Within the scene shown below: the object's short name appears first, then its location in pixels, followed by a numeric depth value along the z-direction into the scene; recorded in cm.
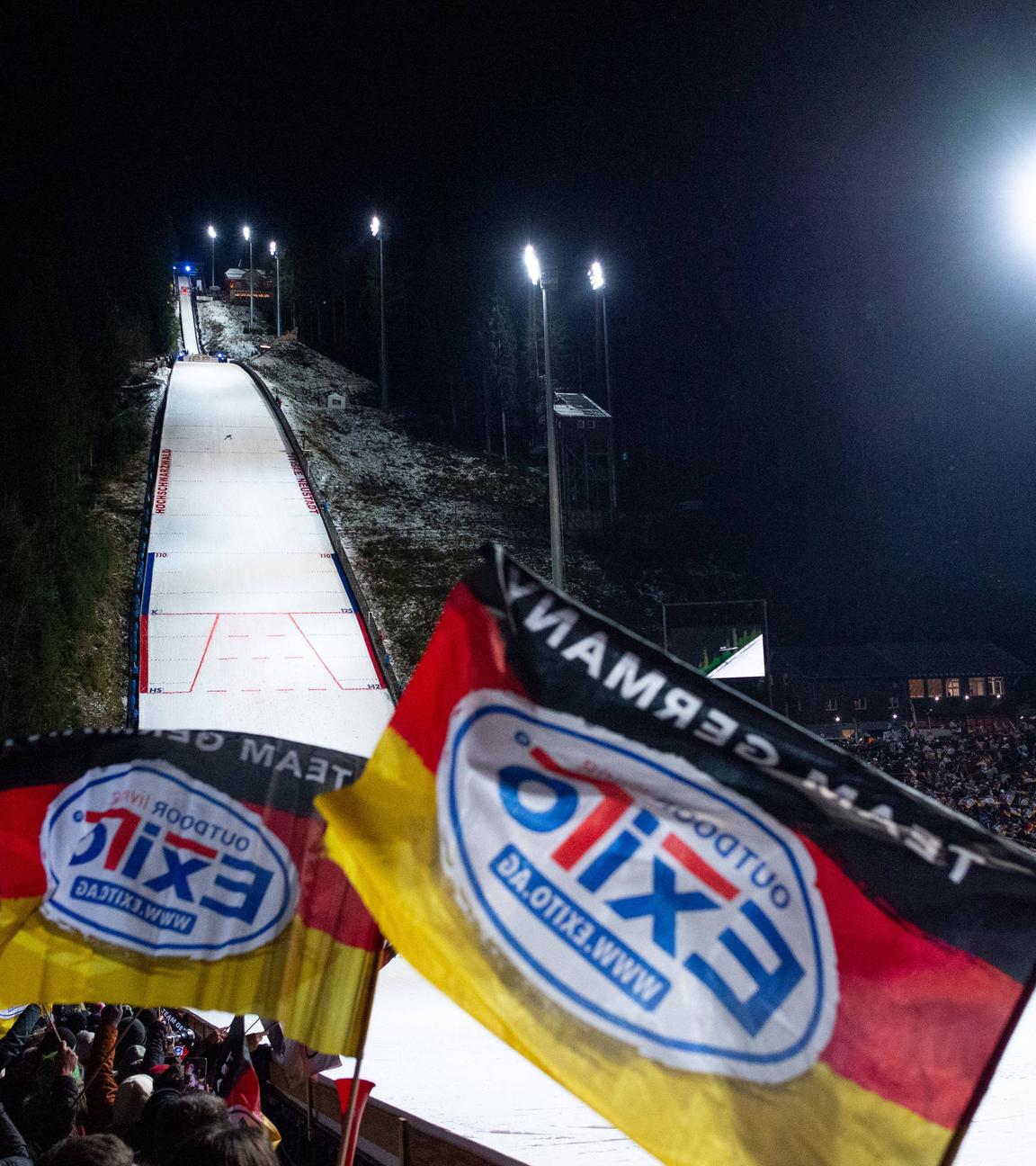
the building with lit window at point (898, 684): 3884
